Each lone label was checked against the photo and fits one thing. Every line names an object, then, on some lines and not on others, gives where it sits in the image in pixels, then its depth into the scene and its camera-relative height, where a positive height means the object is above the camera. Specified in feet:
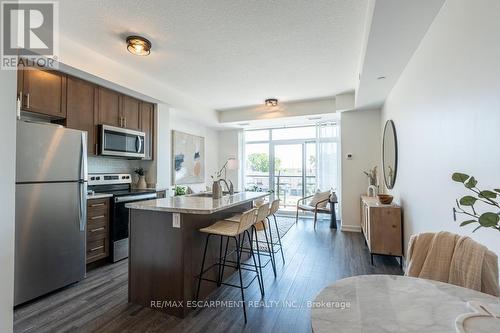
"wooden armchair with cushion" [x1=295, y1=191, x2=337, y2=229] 16.78 -2.39
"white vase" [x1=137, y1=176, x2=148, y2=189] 13.32 -0.65
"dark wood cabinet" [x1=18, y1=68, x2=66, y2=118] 8.27 +2.85
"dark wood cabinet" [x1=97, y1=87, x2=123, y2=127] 10.92 +2.93
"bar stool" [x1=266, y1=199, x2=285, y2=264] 9.77 -1.48
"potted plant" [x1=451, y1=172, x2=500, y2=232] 2.30 -0.34
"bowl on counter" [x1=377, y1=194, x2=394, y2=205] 10.97 -1.33
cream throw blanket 3.91 -1.62
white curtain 18.74 +1.10
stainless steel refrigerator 7.22 -1.18
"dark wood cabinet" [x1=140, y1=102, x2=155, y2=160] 13.17 +2.48
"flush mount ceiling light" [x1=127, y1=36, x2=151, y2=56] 8.64 +4.54
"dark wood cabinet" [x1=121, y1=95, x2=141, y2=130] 12.04 +2.95
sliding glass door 21.21 -0.13
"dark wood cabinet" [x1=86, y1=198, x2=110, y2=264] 9.77 -2.39
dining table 2.54 -1.65
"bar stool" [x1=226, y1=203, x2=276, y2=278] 8.32 -1.57
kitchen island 6.96 -2.41
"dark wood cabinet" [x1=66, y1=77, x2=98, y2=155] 9.66 +2.60
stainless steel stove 10.63 -1.34
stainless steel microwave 10.90 +1.39
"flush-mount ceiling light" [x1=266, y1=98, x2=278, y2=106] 16.40 +4.68
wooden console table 10.24 -2.55
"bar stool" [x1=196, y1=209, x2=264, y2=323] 7.01 -1.74
